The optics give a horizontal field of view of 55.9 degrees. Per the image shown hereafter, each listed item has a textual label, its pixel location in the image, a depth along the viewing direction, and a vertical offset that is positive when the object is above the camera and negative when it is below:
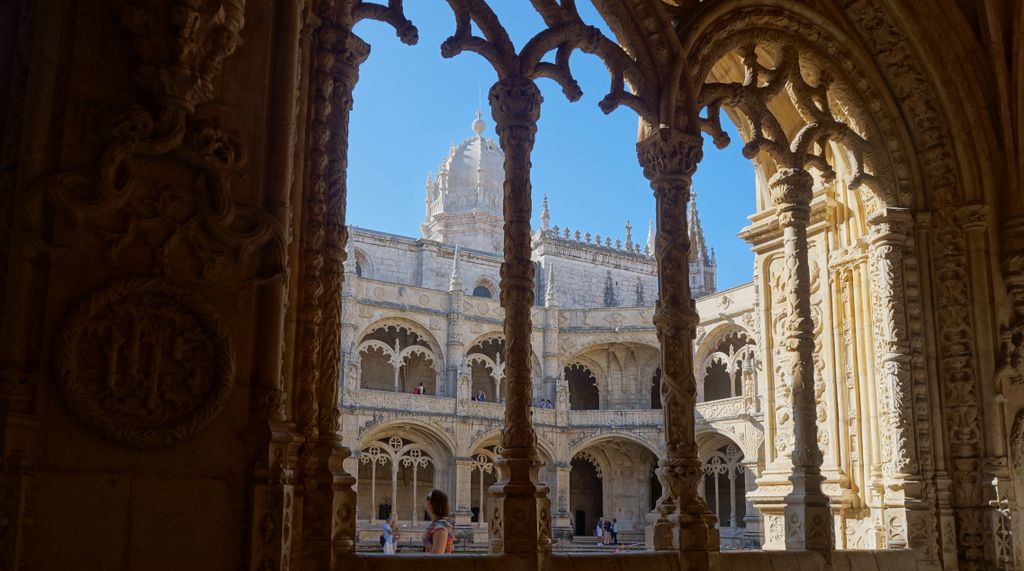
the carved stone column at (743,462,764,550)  20.83 -0.76
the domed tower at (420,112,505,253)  35.06 +10.45
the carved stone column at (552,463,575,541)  23.33 -0.49
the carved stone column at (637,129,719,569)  4.57 +0.70
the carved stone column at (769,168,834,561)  5.14 +0.64
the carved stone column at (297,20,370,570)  3.48 +0.61
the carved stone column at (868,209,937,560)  5.59 +0.62
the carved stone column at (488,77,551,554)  4.09 +0.63
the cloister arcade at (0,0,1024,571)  2.60 +0.83
